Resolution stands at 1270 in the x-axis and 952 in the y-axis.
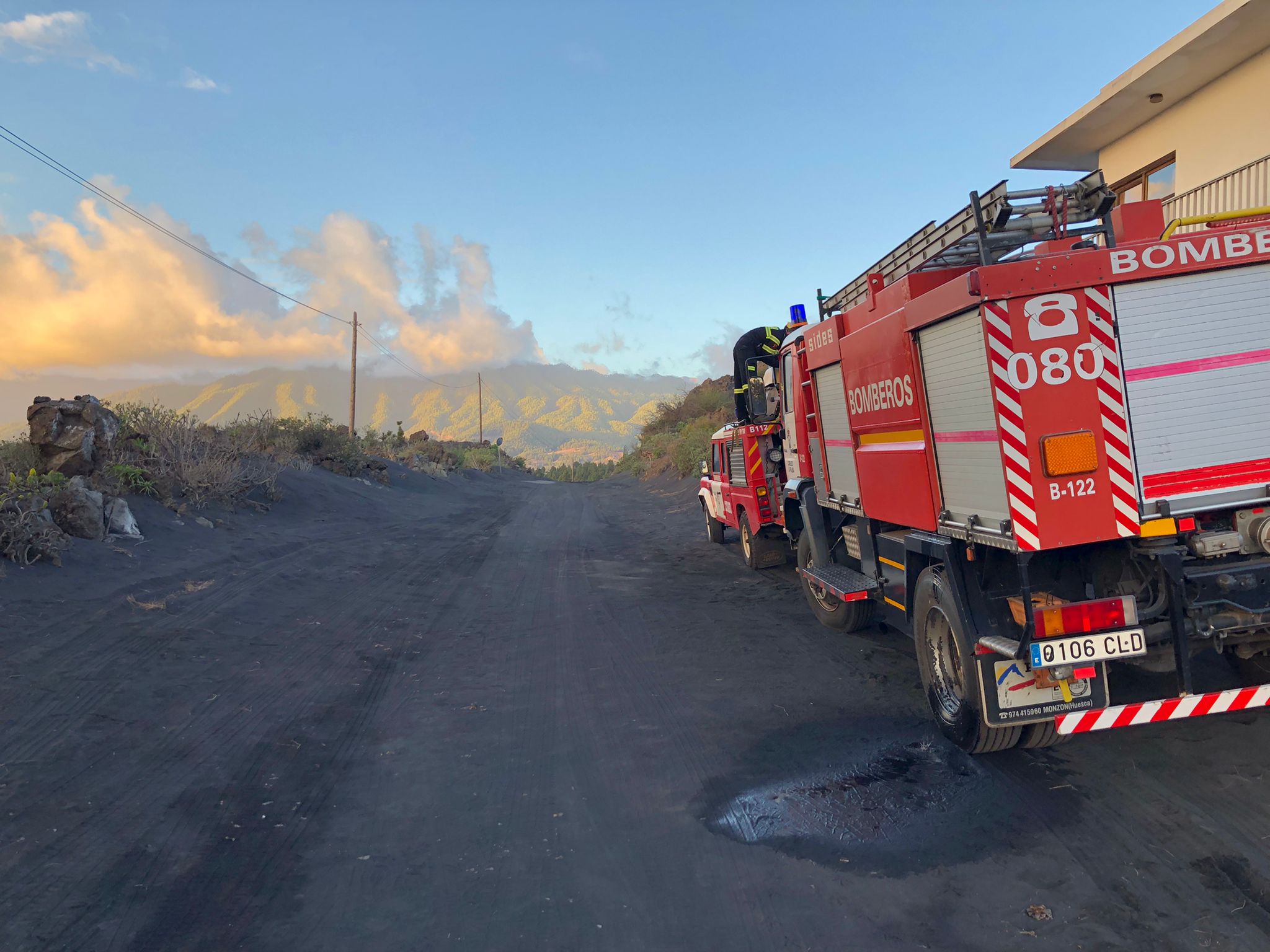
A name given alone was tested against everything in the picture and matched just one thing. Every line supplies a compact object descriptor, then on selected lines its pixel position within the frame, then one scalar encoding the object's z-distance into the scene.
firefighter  12.31
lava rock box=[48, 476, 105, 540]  9.78
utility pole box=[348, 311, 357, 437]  36.59
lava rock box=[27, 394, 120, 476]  10.87
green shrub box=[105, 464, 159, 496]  12.04
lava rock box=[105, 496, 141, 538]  10.52
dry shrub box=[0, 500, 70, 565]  8.27
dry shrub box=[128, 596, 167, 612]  8.27
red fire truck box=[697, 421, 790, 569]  11.16
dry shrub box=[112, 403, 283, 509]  13.51
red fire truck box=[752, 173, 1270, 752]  3.88
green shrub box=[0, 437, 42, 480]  10.70
